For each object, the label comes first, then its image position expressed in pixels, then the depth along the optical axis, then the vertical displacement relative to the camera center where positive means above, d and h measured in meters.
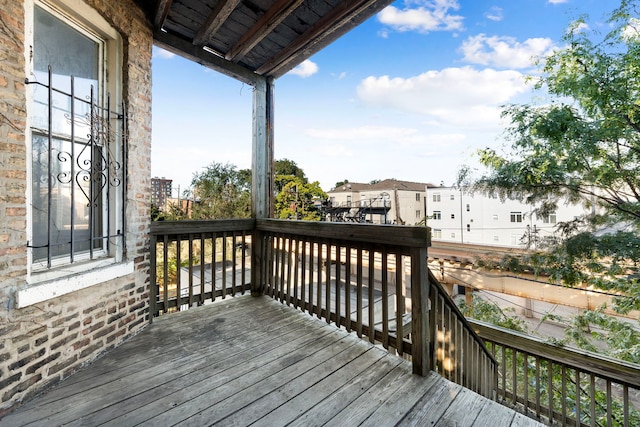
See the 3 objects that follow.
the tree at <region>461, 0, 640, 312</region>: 3.67 +0.90
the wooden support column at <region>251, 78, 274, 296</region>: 3.27 +0.66
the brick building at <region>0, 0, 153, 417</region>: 1.34 +0.22
